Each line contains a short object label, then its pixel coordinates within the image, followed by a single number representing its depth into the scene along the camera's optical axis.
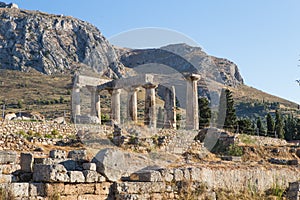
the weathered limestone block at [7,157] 11.39
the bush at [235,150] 29.62
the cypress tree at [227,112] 53.87
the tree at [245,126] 57.66
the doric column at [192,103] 37.47
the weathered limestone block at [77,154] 14.10
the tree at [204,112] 54.81
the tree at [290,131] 67.19
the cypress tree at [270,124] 66.64
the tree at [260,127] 67.82
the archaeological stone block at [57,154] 14.62
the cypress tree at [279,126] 63.78
